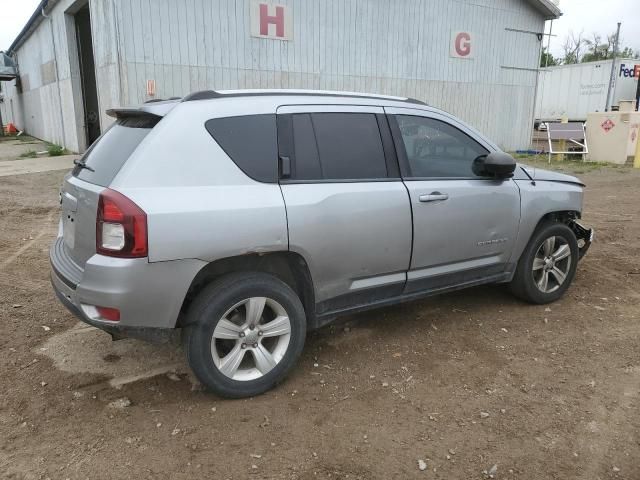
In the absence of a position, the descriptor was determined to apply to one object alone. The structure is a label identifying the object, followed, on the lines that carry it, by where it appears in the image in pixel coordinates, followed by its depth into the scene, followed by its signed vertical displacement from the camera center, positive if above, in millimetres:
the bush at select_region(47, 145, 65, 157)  16969 -1433
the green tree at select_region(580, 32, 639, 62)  57875 +6494
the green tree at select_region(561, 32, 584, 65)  63125 +6335
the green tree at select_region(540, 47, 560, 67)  56081 +5503
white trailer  23144 +1008
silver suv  2828 -651
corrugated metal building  12039 +1487
